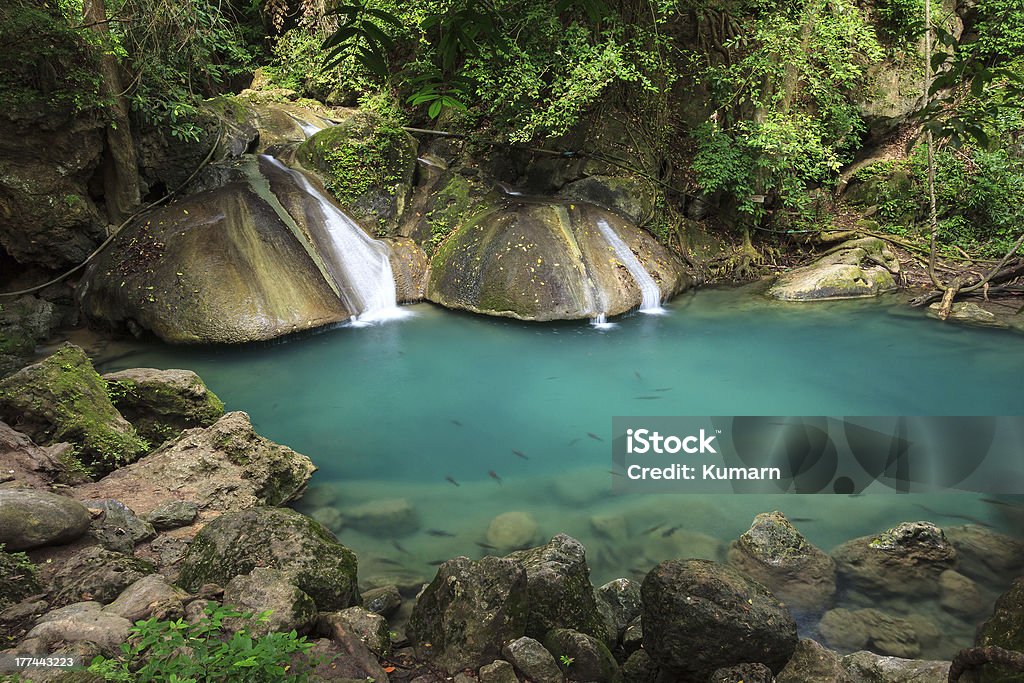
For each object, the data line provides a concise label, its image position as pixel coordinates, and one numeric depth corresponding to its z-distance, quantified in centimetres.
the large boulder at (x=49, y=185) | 793
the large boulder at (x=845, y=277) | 1030
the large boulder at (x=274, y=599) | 304
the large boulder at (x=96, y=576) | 311
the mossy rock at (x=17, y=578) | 304
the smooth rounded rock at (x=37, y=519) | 333
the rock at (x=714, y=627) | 325
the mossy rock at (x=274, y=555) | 342
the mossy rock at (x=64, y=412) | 488
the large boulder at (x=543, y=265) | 910
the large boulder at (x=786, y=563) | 427
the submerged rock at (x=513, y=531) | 493
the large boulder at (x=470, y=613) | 323
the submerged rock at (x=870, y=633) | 386
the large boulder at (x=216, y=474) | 460
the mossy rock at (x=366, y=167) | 1051
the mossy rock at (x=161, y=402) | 550
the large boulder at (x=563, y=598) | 364
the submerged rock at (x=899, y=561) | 434
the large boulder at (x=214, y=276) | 785
